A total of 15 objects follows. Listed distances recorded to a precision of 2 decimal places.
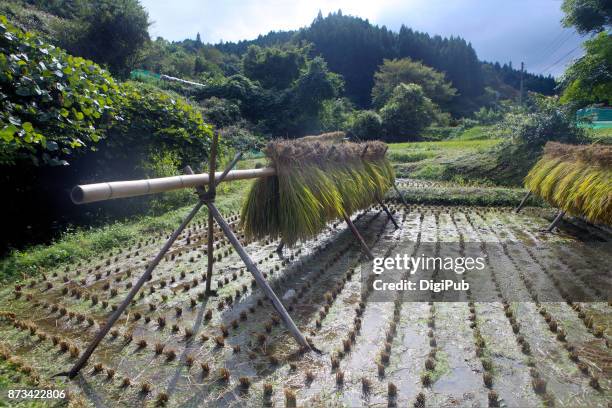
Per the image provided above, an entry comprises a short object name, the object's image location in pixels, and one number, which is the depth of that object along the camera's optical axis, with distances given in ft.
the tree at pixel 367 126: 92.27
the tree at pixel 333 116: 96.07
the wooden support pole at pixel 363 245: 18.57
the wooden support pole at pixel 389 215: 25.43
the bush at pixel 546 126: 41.45
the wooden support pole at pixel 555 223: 22.38
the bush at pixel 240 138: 63.56
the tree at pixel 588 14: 41.63
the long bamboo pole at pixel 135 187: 7.65
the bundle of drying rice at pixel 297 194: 16.03
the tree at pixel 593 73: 37.96
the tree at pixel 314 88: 91.71
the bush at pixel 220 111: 72.94
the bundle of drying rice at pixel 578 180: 18.58
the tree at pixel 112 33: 67.21
